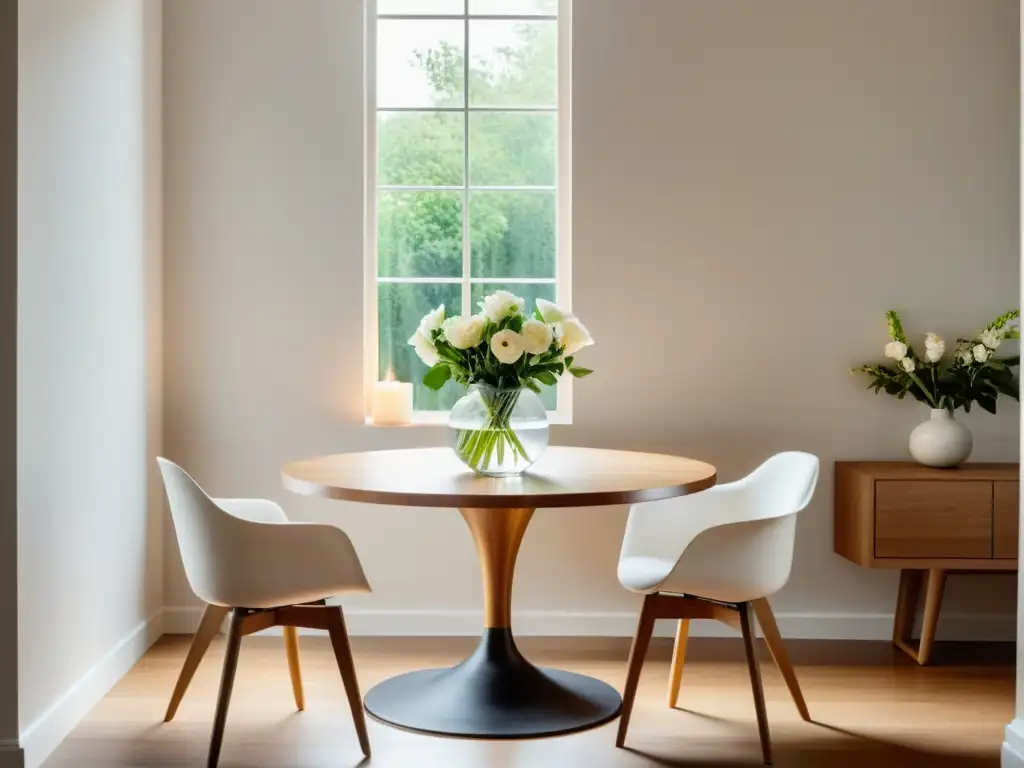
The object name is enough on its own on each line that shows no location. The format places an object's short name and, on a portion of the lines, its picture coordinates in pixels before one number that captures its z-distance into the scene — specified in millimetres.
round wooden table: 2721
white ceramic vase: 3697
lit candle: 3932
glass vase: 2887
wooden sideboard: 3586
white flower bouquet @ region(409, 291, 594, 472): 2789
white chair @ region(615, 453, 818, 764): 2814
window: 4082
